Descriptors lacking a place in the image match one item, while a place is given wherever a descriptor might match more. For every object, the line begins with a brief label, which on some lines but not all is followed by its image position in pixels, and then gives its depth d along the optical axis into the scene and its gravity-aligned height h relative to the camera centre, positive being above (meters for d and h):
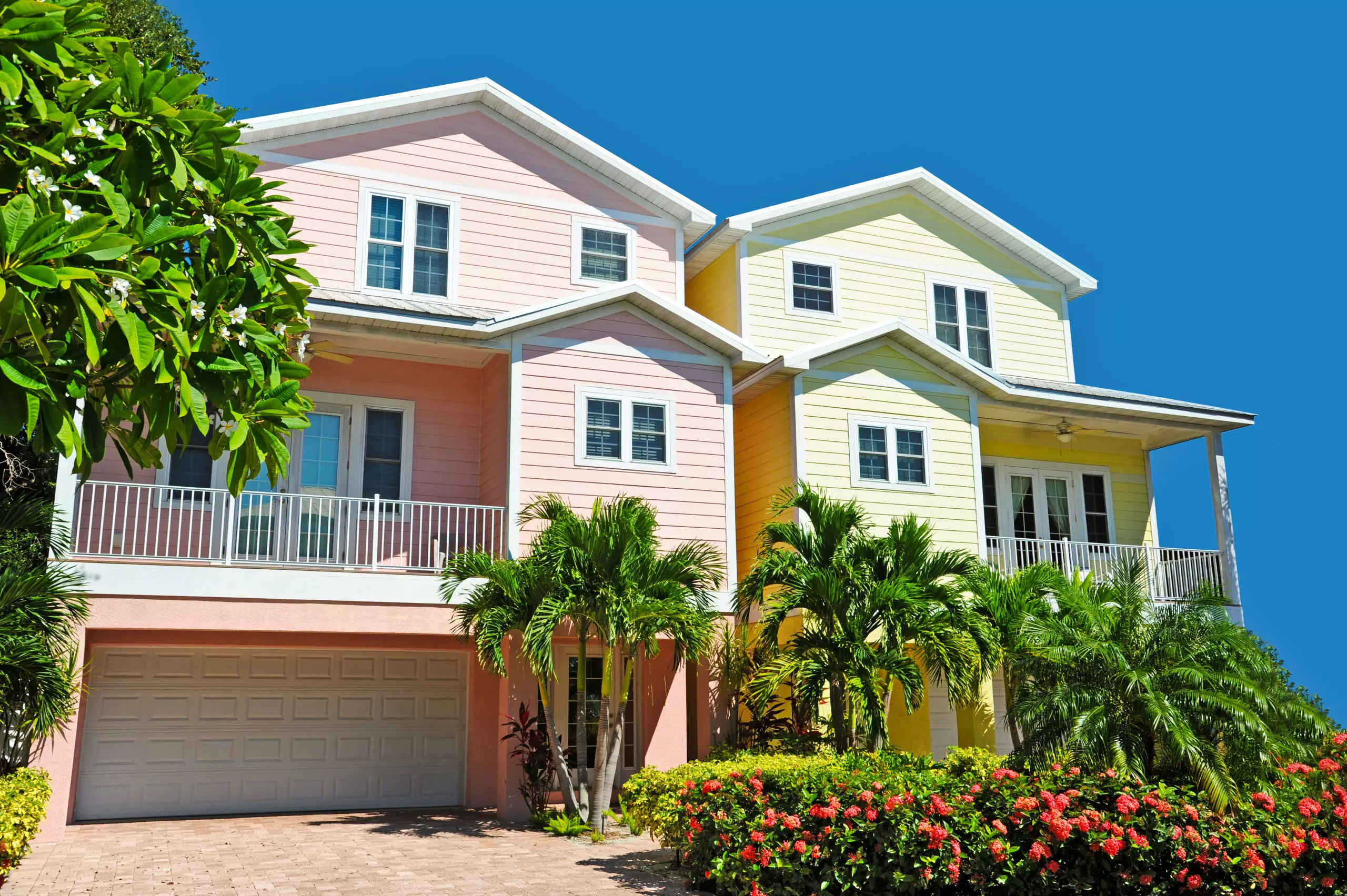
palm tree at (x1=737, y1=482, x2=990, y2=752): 13.02 +0.45
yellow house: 17.64 +4.06
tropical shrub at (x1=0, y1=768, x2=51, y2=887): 9.12 -1.29
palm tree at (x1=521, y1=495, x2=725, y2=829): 12.75 +0.69
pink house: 14.28 +2.34
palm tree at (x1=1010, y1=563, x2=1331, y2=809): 9.17 -0.37
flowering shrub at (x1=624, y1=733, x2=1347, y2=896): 8.31 -1.37
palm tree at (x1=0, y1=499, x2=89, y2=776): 10.99 +0.18
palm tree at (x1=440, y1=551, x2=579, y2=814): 12.80 +0.57
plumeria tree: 5.21 +1.98
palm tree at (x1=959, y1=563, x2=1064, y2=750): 14.38 +0.69
